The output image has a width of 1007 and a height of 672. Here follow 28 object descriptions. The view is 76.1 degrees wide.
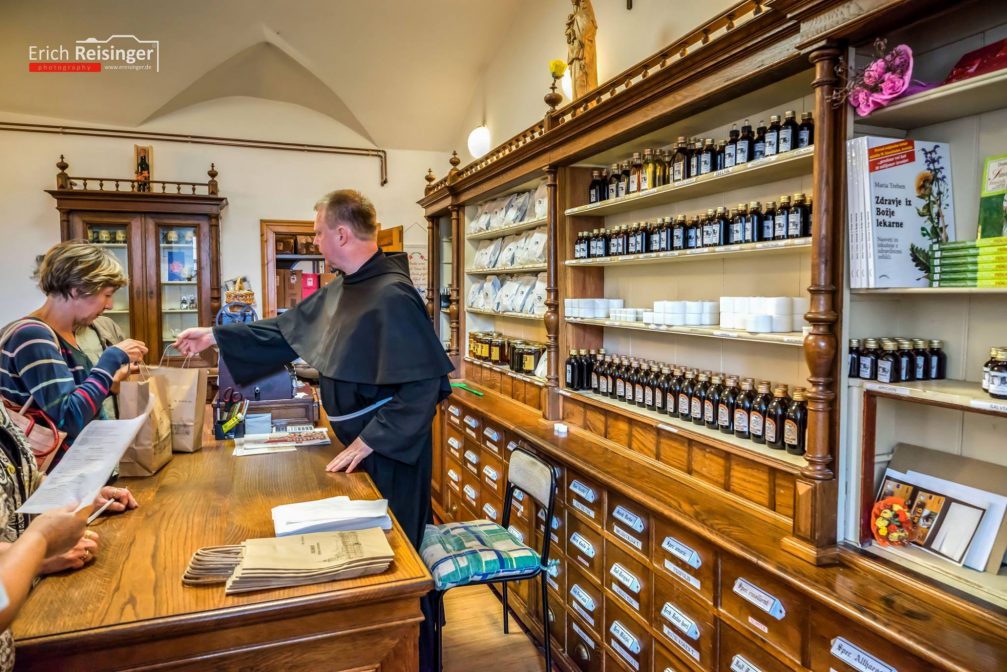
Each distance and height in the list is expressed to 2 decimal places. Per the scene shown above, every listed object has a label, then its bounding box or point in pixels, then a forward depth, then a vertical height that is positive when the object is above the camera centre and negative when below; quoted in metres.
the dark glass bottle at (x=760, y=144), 1.97 +0.50
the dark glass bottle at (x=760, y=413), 1.95 -0.32
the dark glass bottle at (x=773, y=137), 1.89 +0.50
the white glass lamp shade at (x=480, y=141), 4.85 +1.26
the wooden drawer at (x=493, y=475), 3.33 -0.90
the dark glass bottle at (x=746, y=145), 2.03 +0.51
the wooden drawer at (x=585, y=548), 2.37 -0.92
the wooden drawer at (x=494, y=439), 3.33 -0.70
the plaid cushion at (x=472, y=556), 2.13 -0.85
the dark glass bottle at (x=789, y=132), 1.85 +0.50
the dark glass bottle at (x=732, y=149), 2.07 +0.51
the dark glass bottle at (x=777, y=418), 1.89 -0.33
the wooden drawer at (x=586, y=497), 2.35 -0.72
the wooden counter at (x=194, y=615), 1.11 -0.55
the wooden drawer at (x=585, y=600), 2.36 -1.12
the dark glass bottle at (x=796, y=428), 1.82 -0.35
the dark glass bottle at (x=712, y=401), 2.15 -0.32
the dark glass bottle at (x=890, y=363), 1.53 -0.14
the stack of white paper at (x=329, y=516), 1.48 -0.49
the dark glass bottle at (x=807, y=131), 1.82 +0.50
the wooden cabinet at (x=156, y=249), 5.19 +0.50
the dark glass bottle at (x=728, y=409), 2.08 -0.33
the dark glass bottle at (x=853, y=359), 1.58 -0.13
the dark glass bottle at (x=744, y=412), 2.00 -0.33
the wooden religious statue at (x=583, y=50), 3.05 +1.23
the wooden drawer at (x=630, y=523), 2.09 -0.73
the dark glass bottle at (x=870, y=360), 1.56 -0.13
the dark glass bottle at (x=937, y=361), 1.58 -0.14
